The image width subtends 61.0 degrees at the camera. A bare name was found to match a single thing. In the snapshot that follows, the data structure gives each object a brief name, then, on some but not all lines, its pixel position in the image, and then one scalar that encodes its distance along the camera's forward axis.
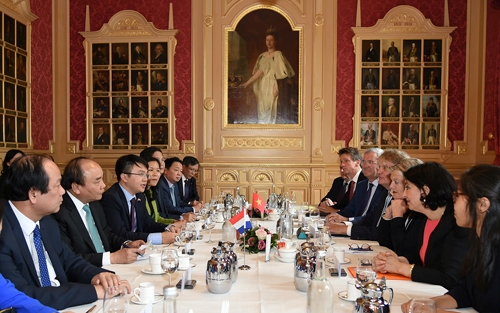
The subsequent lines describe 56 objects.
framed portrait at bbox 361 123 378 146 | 9.03
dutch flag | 3.31
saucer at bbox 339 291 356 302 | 2.14
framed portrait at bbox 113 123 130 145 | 9.36
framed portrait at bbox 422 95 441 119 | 8.98
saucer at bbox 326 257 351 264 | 2.86
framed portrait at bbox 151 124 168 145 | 9.30
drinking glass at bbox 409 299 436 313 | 1.57
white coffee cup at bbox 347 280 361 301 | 2.12
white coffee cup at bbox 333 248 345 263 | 2.80
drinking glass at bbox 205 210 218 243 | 3.73
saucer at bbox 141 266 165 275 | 2.60
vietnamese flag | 5.08
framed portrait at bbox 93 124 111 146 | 9.40
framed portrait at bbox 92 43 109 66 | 9.27
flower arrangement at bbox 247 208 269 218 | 5.14
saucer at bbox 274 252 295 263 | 2.95
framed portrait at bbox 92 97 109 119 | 9.37
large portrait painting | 9.07
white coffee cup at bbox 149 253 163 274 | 2.60
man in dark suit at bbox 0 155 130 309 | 2.12
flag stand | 2.73
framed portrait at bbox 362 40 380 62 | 8.95
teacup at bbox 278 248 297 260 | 2.96
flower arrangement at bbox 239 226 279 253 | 3.15
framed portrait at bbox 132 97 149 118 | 9.30
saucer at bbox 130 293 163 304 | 2.09
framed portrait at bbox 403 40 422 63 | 8.91
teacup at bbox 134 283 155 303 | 2.06
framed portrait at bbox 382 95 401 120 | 9.00
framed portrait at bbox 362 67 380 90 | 8.99
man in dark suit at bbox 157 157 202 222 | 5.91
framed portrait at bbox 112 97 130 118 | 9.34
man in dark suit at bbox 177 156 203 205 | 7.20
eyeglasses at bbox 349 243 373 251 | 3.34
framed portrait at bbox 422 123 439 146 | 8.99
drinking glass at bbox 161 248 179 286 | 2.28
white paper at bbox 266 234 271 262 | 2.97
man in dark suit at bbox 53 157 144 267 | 2.90
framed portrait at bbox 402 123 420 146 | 8.99
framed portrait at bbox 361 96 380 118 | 9.02
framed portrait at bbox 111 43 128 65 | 9.25
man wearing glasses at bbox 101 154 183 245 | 3.91
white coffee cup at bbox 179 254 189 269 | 2.67
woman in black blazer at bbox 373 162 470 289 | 2.45
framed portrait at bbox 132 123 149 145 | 9.32
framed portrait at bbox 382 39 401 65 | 8.93
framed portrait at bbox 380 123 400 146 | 9.01
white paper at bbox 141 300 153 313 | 1.88
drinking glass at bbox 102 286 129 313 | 1.67
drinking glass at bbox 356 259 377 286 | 2.04
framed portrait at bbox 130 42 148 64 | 9.23
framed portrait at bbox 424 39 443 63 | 8.91
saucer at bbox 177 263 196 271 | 2.67
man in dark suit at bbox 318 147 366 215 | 6.04
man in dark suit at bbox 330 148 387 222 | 4.92
